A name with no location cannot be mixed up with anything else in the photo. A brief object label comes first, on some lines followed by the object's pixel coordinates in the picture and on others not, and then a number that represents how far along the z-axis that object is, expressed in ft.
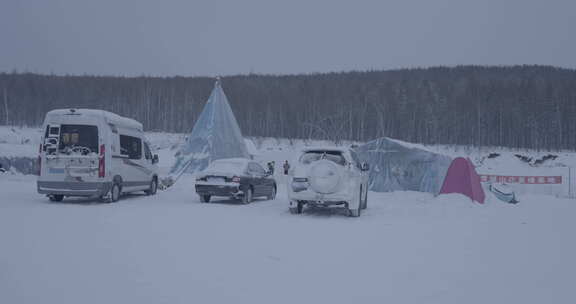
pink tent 56.29
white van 42.11
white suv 38.60
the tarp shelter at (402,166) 69.51
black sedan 46.78
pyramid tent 77.87
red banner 80.38
